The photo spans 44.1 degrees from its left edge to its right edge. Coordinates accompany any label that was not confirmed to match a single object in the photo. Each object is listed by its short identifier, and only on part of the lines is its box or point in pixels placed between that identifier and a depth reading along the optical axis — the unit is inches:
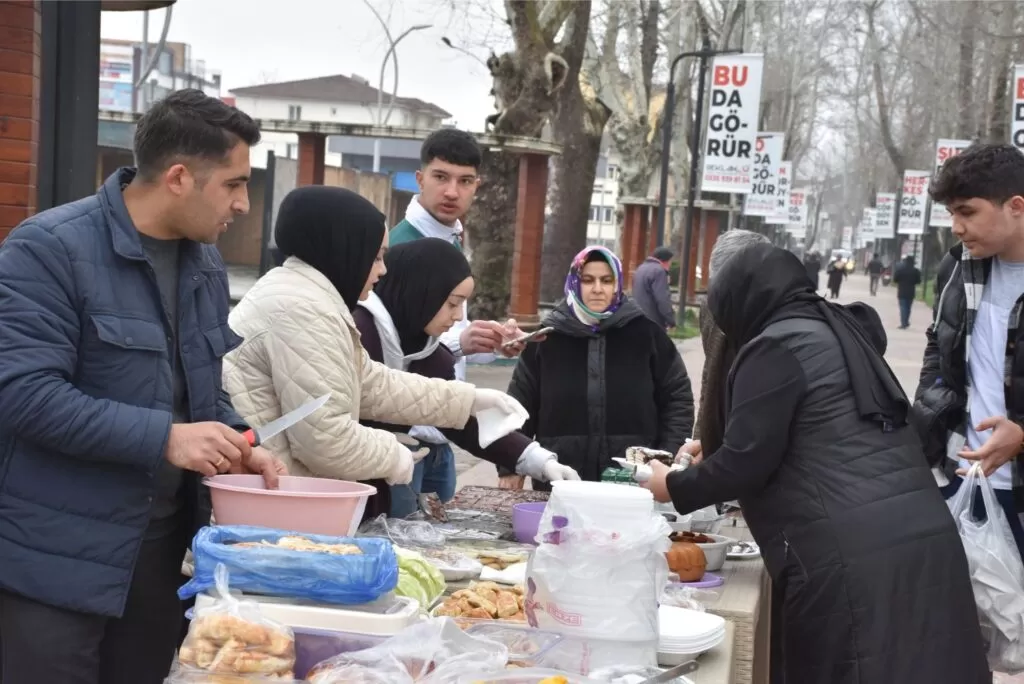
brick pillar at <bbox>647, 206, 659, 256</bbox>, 1371.9
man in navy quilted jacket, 102.3
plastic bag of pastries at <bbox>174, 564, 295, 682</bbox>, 89.8
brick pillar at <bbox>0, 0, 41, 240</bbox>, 207.8
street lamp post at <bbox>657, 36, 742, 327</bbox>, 1077.1
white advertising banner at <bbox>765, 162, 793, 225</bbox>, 1705.2
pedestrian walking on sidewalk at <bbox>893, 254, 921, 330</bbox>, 1338.6
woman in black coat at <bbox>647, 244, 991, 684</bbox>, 136.4
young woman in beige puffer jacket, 130.0
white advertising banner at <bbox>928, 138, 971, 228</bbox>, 1214.9
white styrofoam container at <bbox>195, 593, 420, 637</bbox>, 93.6
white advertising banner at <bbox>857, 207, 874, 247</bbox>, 2724.7
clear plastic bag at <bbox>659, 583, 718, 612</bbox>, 133.4
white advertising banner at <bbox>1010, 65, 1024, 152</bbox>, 675.4
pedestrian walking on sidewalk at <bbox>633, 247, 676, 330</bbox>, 698.2
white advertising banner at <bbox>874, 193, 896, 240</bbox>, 2340.1
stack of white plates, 116.4
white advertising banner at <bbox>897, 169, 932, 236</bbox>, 1759.4
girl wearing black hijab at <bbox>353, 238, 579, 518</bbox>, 169.5
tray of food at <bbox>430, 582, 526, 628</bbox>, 117.8
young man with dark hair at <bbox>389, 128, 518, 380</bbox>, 225.5
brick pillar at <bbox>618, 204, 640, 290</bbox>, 1234.0
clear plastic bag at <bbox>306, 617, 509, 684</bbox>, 91.0
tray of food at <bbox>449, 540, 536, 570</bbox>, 144.1
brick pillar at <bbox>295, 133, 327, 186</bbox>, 662.5
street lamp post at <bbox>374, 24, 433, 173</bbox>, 1636.0
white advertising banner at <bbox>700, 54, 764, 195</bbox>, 935.0
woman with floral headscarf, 210.5
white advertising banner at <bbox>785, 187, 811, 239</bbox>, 2492.3
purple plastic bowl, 158.6
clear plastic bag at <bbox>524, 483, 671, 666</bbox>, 105.4
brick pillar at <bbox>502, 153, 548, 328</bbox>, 687.7
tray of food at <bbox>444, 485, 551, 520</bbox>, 181.2
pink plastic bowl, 106.3
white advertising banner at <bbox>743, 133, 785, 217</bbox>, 1407.5
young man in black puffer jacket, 173.0
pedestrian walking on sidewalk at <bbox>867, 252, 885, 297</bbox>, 2304.4
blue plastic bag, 94.0
